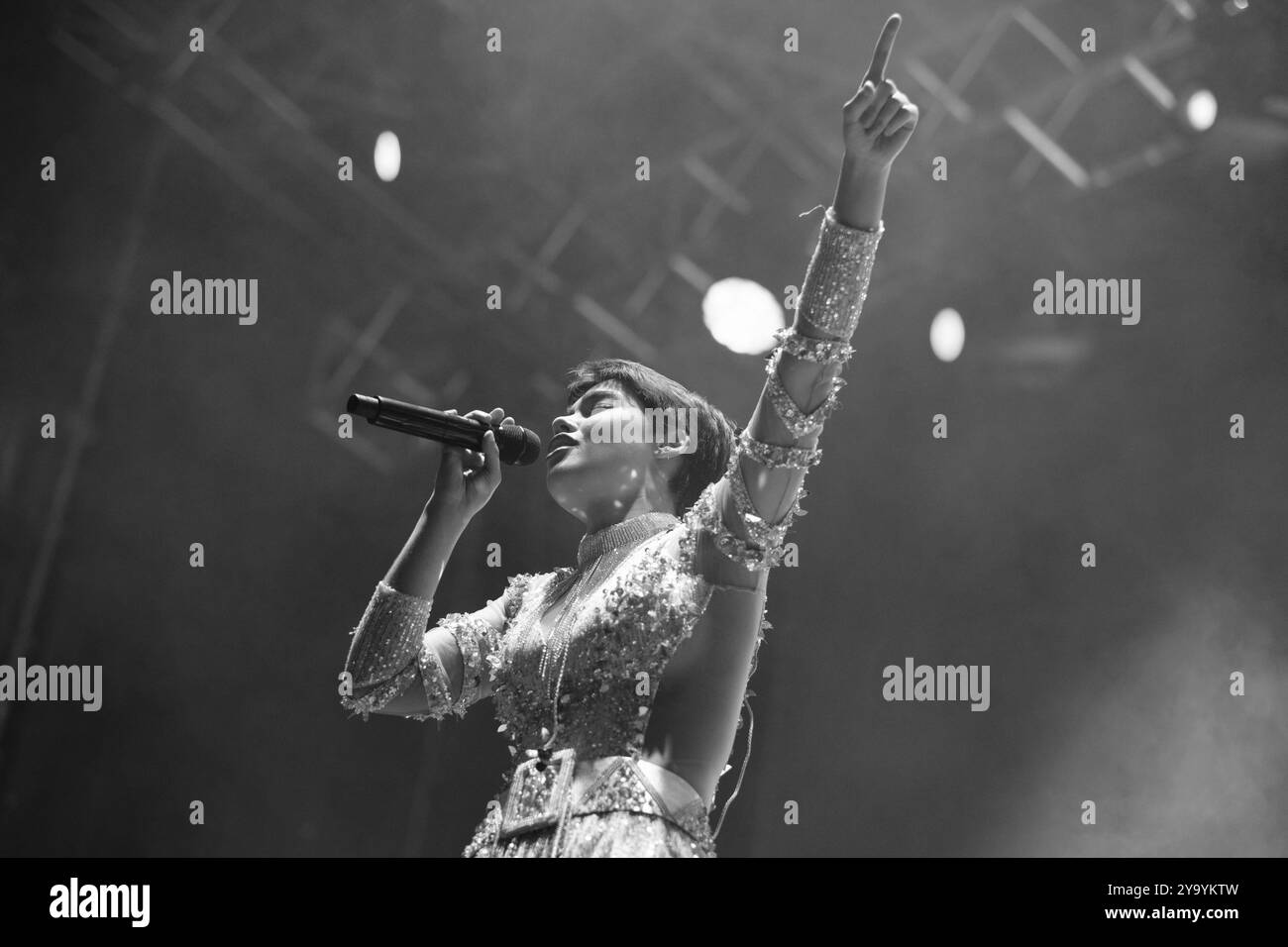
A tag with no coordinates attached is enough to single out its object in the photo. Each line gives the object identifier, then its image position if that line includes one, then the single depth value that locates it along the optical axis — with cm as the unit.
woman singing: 617
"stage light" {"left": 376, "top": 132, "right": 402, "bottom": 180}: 768
